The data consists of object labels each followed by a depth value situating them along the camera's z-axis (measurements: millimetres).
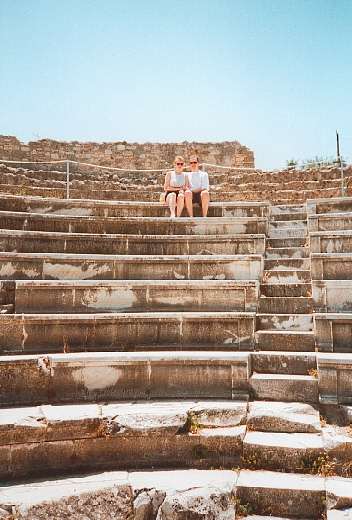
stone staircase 3586
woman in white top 7668
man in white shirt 7680
